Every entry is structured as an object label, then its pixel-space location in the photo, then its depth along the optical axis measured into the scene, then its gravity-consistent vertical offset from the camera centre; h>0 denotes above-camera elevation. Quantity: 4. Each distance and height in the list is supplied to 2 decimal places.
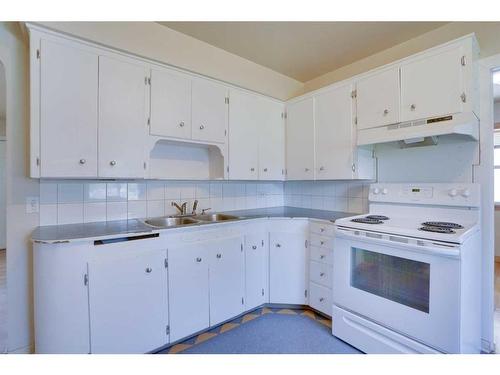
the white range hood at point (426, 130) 1.59 +0.43
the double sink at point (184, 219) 2.20 -0.30
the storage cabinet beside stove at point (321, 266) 2.14 -0.73
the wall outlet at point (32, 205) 1.73 -0.13
